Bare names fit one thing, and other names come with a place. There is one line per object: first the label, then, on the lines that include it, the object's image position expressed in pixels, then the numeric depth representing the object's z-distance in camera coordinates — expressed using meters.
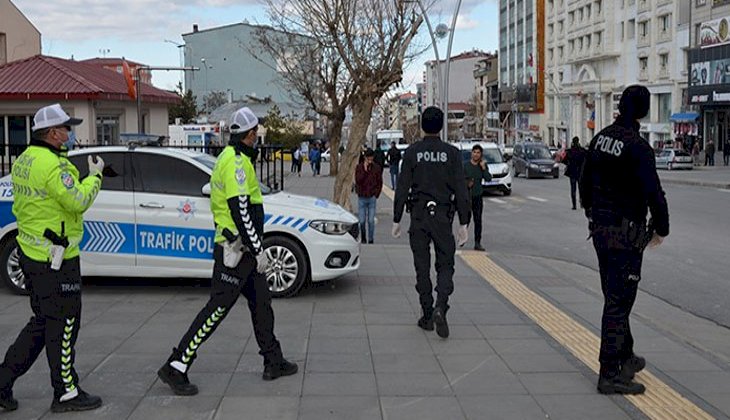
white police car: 8.90
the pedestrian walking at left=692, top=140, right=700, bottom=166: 51.37
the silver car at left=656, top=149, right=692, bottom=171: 47.16
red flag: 23.03
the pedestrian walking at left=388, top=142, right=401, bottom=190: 30.34
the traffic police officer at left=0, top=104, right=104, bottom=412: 4.99
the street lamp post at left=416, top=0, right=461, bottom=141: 27.02
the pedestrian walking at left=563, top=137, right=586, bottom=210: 21.16
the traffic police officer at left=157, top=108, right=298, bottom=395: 5.54
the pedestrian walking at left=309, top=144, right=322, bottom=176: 44.09
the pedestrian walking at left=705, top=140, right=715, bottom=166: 49.53
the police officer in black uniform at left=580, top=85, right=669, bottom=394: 5.39
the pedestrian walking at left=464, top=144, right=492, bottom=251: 14.09
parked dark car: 39.97
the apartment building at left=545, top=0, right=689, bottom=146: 62.88
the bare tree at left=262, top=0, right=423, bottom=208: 20.17
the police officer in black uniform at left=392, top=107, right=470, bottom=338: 7.18
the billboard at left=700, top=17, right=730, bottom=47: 52.33
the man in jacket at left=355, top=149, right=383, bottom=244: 15.25
